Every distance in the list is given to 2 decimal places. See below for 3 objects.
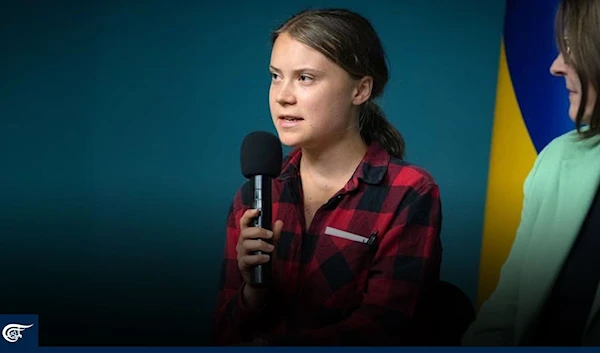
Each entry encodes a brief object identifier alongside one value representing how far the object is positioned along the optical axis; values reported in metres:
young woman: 3.77
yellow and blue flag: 4.08
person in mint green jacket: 3.74
